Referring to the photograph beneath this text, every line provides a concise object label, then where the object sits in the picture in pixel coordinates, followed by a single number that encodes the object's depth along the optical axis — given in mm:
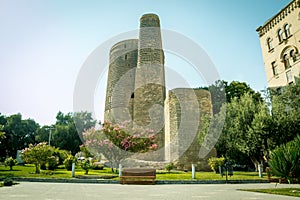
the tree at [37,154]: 14195
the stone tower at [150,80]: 22375
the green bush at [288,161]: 6281
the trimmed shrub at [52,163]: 15762
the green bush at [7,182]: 8450
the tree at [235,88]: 28058
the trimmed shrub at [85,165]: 13845
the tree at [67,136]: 34469
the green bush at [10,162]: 17944
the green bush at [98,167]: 17909
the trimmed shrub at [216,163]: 14032
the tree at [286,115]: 13945
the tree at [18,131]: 36300
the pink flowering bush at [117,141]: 15570
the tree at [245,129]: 14148
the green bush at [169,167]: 14555
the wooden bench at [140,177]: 10108
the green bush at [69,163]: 17469
